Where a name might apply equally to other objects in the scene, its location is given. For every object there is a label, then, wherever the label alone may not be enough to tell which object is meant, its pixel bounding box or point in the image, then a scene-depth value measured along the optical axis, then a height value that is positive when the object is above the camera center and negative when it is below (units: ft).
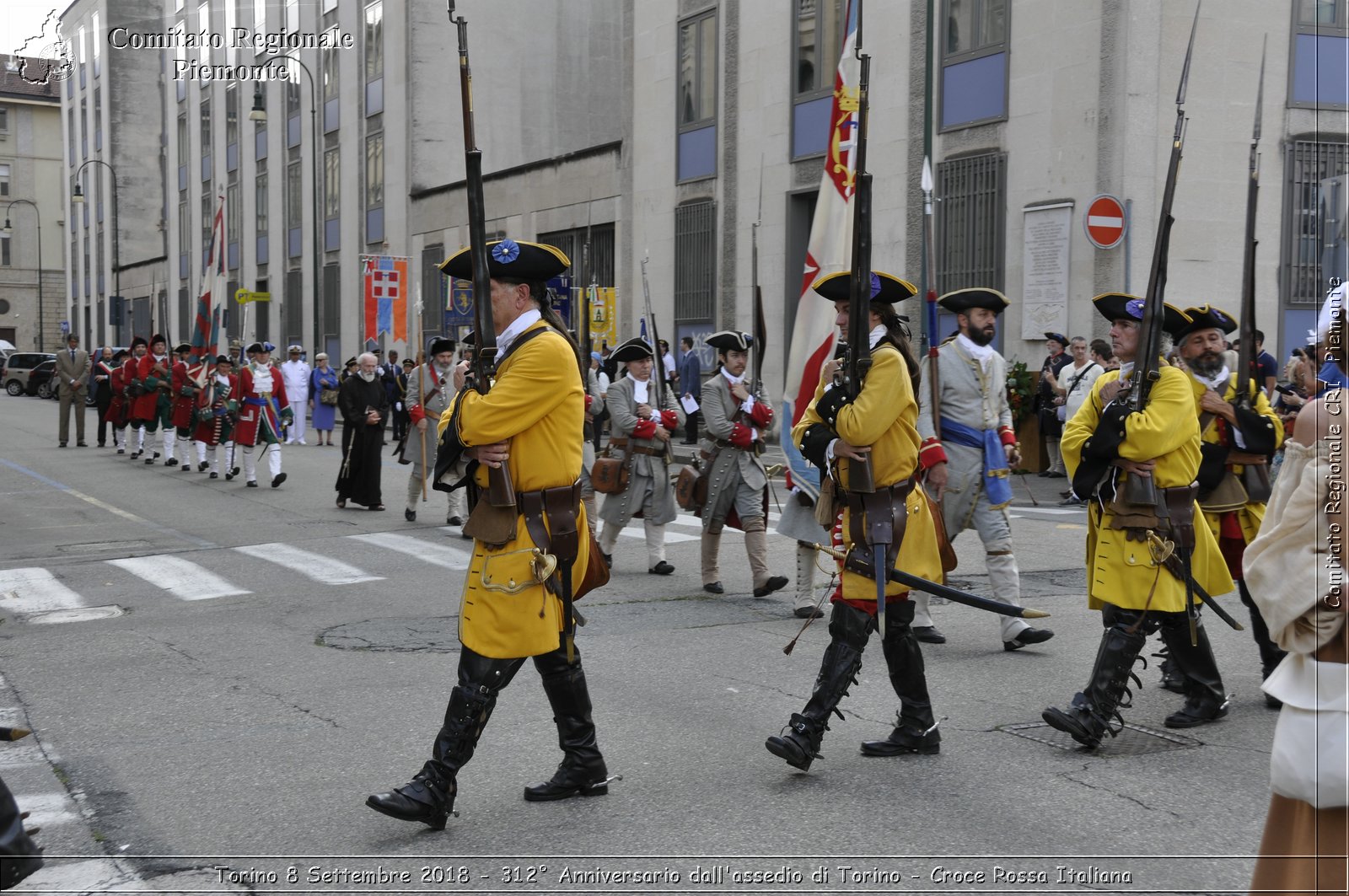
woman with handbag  87.35 -2.52
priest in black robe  50.11 -2.84
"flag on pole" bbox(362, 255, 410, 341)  106.01 +5.51
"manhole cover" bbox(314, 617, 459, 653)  26.05 -5.41
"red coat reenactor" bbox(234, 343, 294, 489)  59.41 -2.41
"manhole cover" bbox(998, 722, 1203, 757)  18.49 -5.21
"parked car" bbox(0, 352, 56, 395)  168.96 -0.88
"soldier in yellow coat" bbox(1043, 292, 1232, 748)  17.98 -2.28
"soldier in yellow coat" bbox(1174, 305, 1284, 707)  20.85 -1.20
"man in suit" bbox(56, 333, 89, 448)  81.97 -1.02
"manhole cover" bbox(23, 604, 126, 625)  29.71 -5.59
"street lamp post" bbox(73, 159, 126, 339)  160.15 +18.61
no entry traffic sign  55.83 +5.89
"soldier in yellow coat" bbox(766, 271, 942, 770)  17.19 -2.06
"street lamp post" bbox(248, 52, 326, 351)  110.32 +19.79
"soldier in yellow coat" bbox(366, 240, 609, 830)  15.28 -1.91
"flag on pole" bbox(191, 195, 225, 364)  66.69 +3.49
